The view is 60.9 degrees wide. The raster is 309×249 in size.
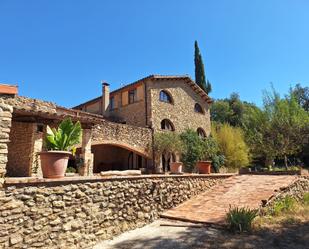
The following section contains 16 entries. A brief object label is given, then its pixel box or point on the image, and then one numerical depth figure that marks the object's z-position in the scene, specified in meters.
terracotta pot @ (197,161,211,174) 12.46
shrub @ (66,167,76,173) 11.32
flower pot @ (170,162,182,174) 12.95
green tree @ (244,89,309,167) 15.42
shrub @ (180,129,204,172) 18.55
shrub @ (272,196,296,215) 8.37
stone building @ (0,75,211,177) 10.49
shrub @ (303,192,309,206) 10.03
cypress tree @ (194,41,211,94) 27.22
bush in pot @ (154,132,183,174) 17.58
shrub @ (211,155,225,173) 19.34
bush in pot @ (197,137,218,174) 19.28
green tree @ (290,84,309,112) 32.16
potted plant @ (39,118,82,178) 5.57
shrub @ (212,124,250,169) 21.66
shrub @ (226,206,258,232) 6.72
